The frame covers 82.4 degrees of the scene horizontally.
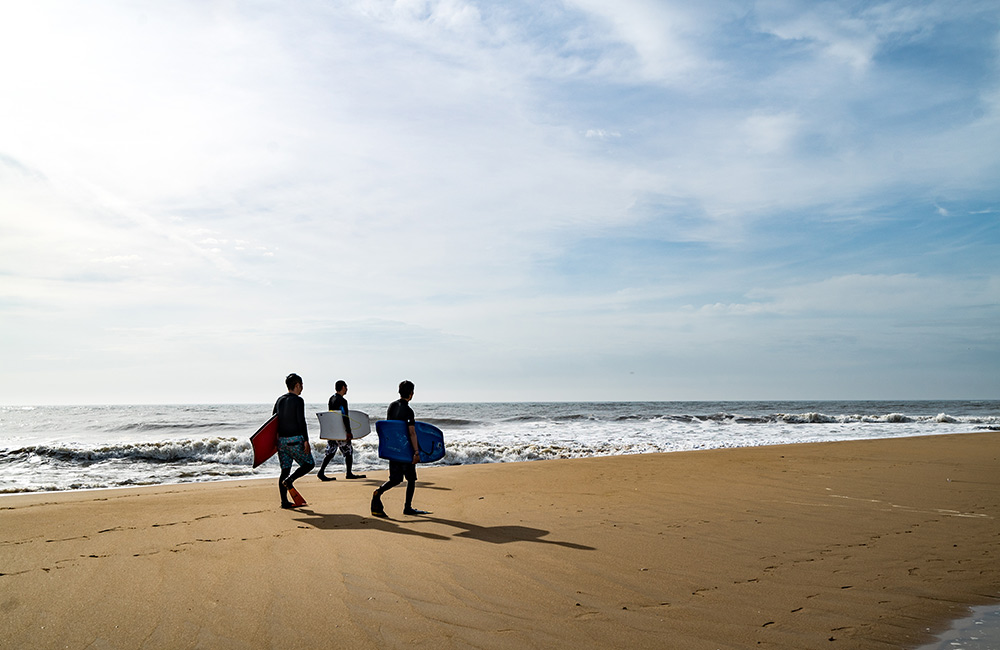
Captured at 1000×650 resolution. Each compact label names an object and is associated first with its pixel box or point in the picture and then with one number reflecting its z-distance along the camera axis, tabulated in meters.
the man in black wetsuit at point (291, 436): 8.62
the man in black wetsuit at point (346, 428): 12.05
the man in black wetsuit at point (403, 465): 7.73
